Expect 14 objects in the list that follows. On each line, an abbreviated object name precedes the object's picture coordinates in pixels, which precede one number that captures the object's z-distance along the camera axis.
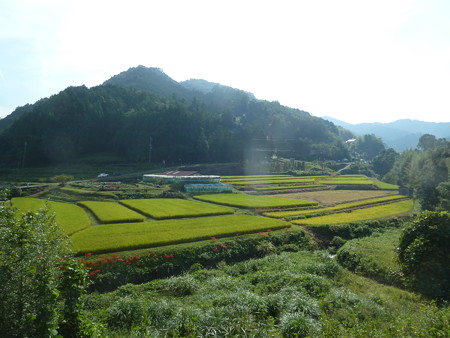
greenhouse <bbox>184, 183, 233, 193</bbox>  50.25
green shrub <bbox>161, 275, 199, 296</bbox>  15.22
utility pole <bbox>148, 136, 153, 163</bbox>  87.55
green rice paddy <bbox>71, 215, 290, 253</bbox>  20.24
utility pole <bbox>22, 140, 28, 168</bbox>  77.49
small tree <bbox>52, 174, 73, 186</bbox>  50.92
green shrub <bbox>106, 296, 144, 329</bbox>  10.89
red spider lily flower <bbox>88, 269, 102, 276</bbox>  16.24
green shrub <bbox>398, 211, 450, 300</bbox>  15.62
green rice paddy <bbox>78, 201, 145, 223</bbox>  27.58
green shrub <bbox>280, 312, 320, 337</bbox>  9.15
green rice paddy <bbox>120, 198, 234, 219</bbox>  31.37
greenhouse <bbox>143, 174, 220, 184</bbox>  56.72
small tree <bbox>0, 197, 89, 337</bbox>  7.44
